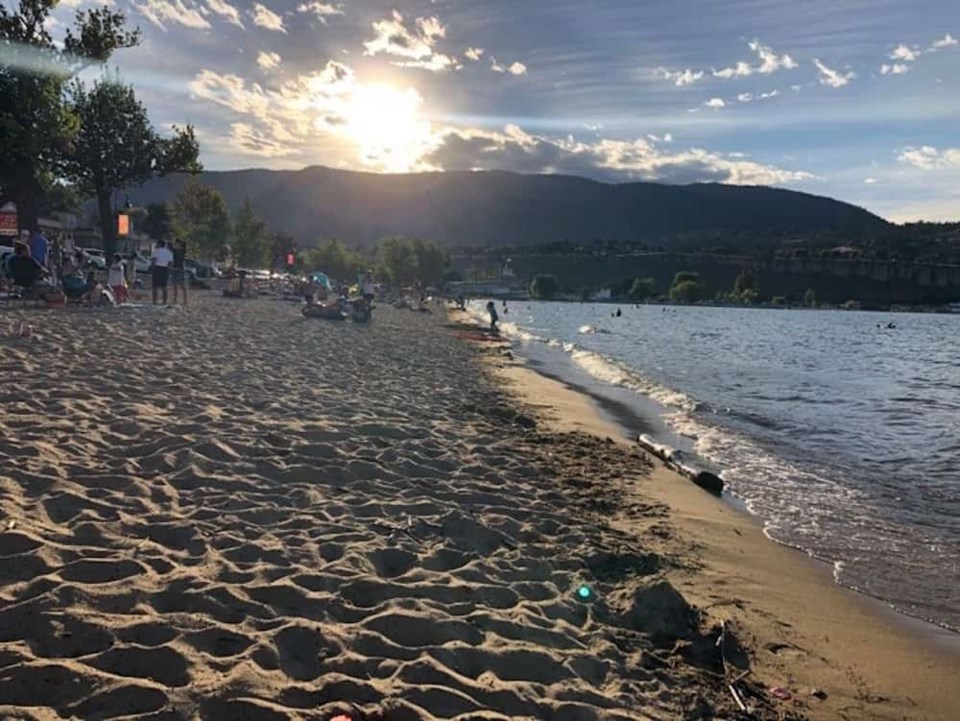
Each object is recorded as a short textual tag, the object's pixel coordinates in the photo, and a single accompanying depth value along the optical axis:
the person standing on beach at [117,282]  20.75
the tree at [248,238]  64.94
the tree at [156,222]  89.84
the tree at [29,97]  21.70
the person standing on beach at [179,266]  23.67
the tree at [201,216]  55.53
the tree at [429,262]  144.12
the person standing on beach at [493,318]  40.38
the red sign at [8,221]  19.92
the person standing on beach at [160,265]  21.12
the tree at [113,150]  30.14
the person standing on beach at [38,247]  19.67
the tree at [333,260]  98.12
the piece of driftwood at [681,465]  8.98
